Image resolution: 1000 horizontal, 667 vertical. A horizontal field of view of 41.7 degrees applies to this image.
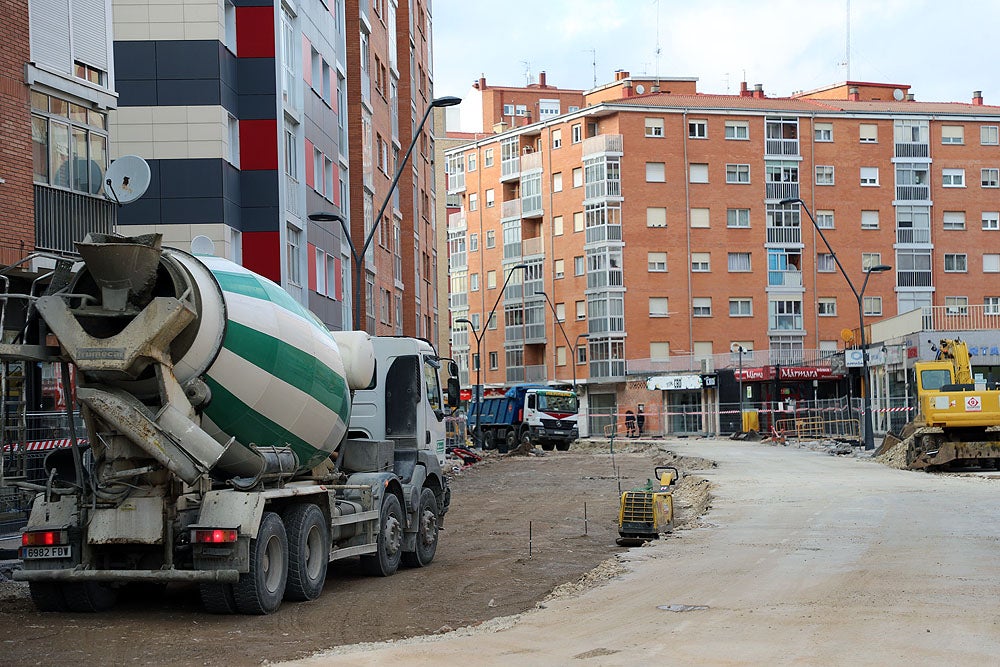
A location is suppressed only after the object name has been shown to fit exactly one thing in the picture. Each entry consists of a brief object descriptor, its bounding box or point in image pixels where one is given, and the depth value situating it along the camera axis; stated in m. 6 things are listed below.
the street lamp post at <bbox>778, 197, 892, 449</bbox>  44.00
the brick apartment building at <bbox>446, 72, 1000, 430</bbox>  84.31
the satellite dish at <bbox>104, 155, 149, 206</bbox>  16.19
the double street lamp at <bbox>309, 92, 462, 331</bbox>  29.34
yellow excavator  33.28
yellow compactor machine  17.80
